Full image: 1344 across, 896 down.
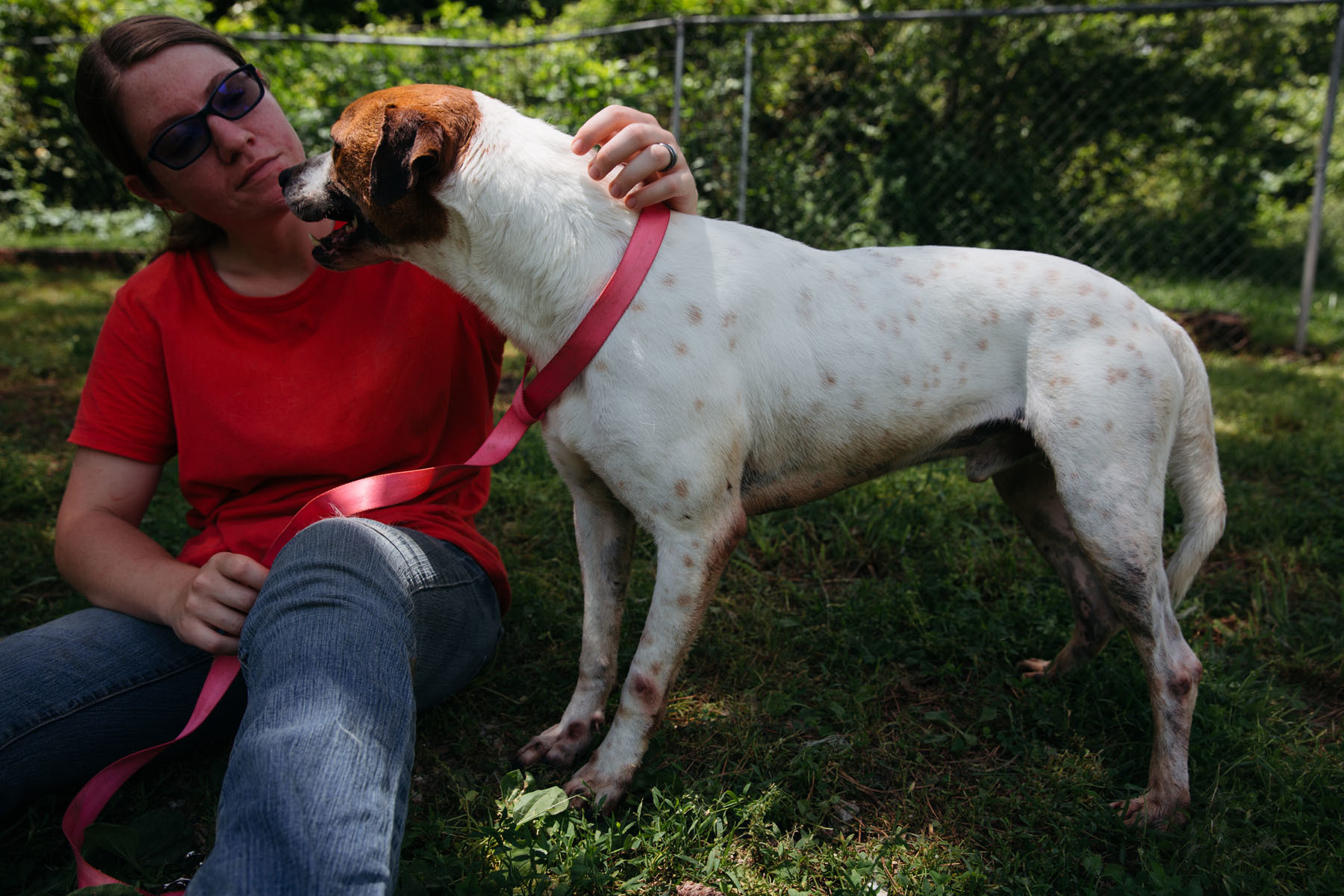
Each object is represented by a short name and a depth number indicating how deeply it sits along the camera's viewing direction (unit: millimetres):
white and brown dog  1854
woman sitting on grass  1846
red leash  1841
